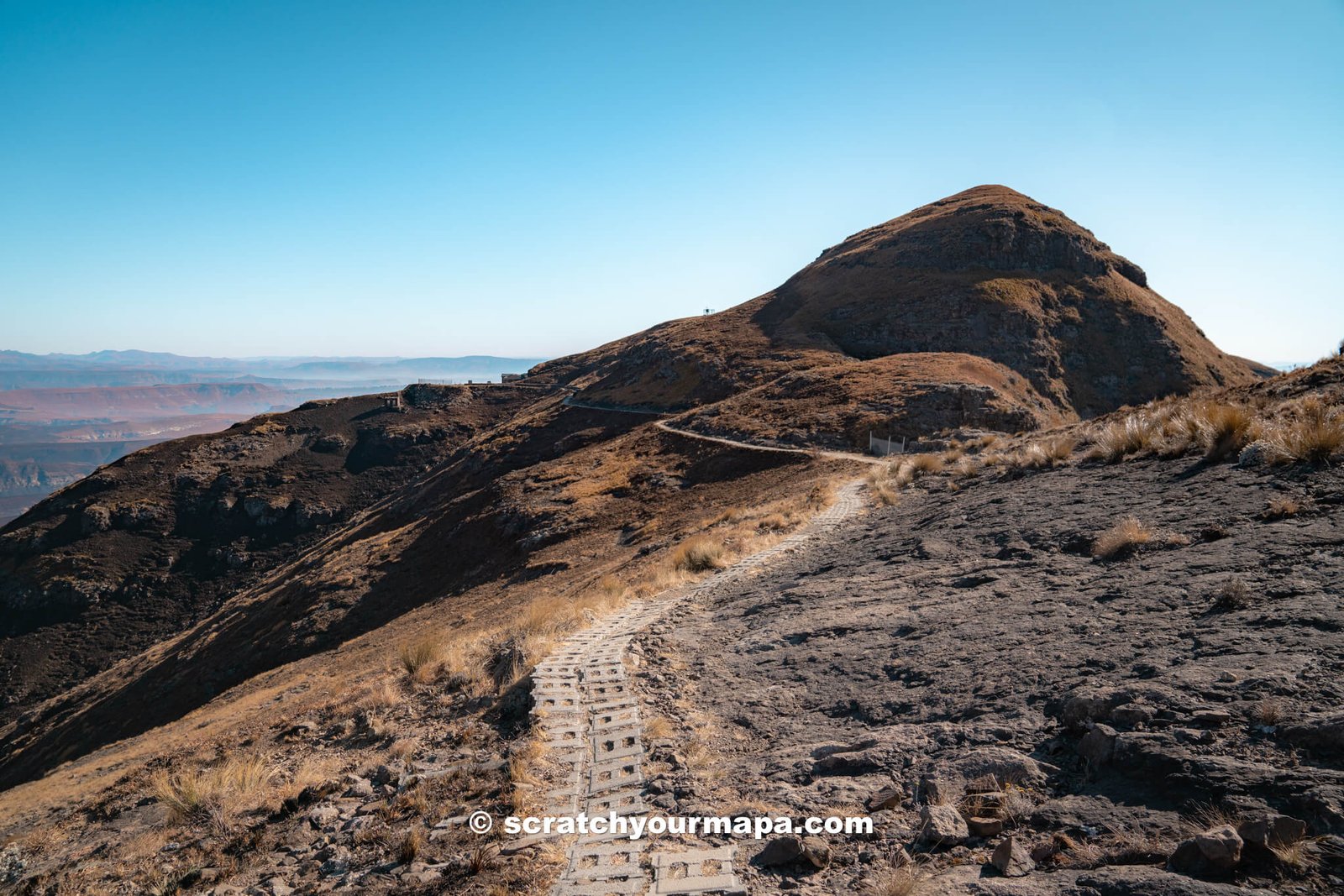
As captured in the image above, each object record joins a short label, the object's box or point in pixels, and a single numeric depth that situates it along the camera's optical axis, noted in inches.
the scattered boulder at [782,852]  184.4
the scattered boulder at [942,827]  174.1
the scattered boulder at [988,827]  171.9
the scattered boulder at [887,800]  200.4
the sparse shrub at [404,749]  327.0
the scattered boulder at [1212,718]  176.1
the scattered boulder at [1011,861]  157.1
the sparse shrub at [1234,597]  233.6
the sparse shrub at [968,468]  666.2
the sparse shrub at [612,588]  593.6
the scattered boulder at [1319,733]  154.2
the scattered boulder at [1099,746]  183.5
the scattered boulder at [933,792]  193.3
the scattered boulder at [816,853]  181.2
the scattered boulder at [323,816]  270.9
